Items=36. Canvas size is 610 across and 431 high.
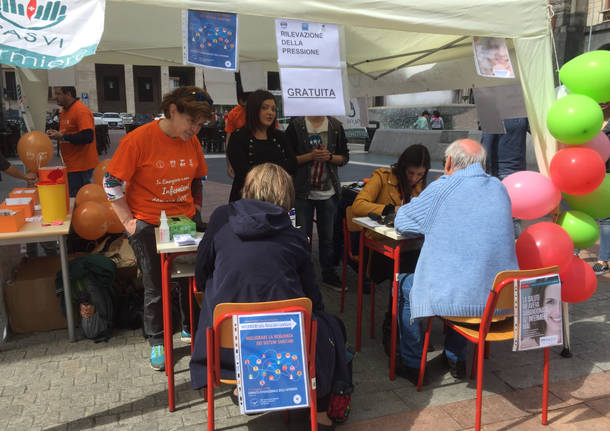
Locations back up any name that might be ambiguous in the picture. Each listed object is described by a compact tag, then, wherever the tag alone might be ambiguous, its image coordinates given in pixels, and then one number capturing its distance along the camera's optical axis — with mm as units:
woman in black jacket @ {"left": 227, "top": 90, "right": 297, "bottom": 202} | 3820
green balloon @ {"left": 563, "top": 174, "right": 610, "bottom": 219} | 3049
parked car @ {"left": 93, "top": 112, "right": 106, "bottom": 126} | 29442
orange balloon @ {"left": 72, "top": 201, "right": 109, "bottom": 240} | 3729
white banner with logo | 2168
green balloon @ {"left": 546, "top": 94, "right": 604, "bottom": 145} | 2791
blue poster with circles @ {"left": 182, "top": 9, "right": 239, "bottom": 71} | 2623
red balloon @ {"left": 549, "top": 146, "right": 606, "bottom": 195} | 2848
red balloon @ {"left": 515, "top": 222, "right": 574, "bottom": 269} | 2818
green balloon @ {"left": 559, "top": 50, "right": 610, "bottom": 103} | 2848
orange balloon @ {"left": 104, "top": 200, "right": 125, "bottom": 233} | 3916
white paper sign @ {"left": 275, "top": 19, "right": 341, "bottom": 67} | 2842
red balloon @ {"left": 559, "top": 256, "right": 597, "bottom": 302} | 2992
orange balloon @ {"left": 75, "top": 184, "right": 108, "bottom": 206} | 4012
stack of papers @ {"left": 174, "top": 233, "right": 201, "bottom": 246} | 2637
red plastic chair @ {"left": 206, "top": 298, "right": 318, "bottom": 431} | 1925
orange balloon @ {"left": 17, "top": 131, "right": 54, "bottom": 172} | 4398
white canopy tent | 2748
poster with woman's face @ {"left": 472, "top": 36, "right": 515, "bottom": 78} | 3201
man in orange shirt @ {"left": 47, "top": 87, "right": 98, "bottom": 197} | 4828
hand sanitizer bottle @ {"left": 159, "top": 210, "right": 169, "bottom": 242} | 2713
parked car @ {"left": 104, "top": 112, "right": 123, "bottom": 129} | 33438
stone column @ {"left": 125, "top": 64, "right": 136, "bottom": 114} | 45469
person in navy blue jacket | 2055
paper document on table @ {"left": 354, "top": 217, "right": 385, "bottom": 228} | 3168
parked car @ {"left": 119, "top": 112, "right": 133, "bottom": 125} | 34219
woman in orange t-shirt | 2840
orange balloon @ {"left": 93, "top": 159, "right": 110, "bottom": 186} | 4586
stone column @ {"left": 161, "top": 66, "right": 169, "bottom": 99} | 45562
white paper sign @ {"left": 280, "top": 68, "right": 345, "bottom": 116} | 2969
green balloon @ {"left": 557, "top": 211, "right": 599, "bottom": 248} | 3045
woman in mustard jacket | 3367
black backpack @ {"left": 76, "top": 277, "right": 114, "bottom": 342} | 3426
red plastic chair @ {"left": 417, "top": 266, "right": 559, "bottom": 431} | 2348
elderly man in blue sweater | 2455
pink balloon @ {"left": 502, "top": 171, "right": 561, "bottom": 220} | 2930
